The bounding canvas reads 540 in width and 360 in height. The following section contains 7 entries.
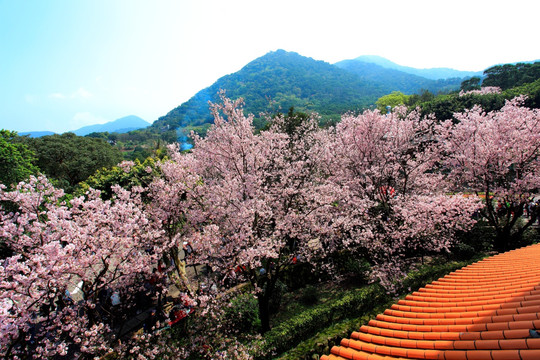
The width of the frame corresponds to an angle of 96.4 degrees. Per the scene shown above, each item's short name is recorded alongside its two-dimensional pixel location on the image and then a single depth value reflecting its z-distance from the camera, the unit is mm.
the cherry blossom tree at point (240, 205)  8305
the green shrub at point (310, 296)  10922
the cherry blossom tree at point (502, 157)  11086
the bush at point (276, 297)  10766
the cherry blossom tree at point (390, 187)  10023
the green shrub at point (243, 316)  9570
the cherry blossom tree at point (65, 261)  5477
